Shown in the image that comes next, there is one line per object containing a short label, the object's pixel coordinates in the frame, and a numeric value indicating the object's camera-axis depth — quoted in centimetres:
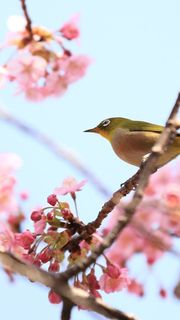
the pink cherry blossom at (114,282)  700
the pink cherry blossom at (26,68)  673
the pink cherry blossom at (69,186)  713
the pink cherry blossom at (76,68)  720
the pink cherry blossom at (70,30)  702
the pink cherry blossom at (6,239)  641
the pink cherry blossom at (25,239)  700
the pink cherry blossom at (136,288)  846
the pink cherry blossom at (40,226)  701
